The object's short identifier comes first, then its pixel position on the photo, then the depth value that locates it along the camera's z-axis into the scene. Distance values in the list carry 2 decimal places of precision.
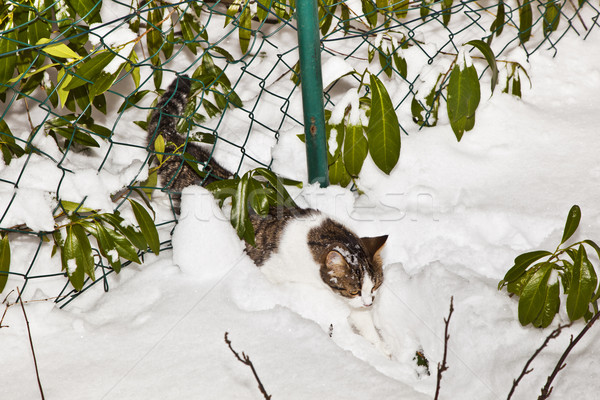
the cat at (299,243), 2.12
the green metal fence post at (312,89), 1.96
